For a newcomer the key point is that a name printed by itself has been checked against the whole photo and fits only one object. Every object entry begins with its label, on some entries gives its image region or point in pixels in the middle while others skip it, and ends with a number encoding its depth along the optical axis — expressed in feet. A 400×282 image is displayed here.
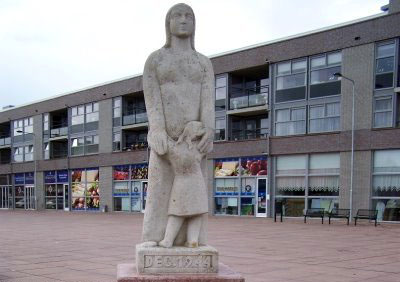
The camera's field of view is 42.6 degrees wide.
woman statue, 17.69
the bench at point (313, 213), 90.43
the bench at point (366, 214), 81.71
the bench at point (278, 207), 102.53
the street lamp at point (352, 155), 89.99
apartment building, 89.20
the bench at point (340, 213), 84.86
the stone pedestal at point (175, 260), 17.19
